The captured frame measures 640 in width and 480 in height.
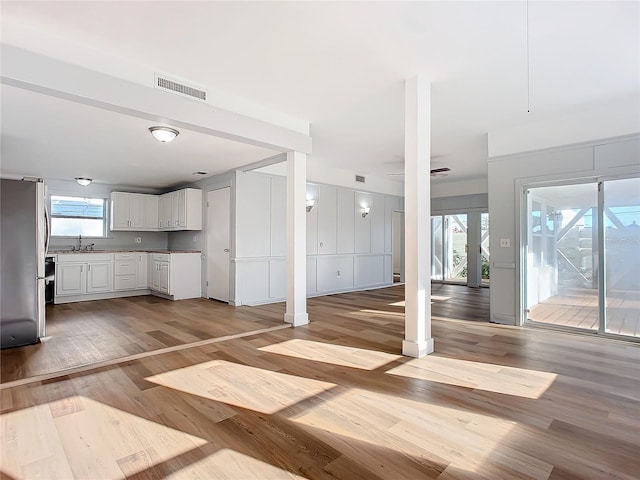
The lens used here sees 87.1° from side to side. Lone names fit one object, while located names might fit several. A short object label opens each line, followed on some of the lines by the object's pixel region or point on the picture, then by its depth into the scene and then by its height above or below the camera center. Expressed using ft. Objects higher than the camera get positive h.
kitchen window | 24.54 +2.07
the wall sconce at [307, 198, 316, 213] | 23.65 +2.76
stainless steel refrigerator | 12.01 -0.61
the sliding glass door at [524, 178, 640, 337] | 13.16 -0.64
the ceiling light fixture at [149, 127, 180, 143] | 13.19 +4.36
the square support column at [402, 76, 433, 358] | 10.94 +0.78
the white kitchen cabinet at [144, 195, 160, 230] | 26.91 +2.60
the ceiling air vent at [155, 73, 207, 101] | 10.31 +4.96
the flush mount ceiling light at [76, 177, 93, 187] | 23.38 +4.42
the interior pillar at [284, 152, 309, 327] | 15.48 +0.22
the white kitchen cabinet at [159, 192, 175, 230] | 25.59 +2.57
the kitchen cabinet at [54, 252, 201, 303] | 22.07 -2.20
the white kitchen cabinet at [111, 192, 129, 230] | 25.38 +2.51
